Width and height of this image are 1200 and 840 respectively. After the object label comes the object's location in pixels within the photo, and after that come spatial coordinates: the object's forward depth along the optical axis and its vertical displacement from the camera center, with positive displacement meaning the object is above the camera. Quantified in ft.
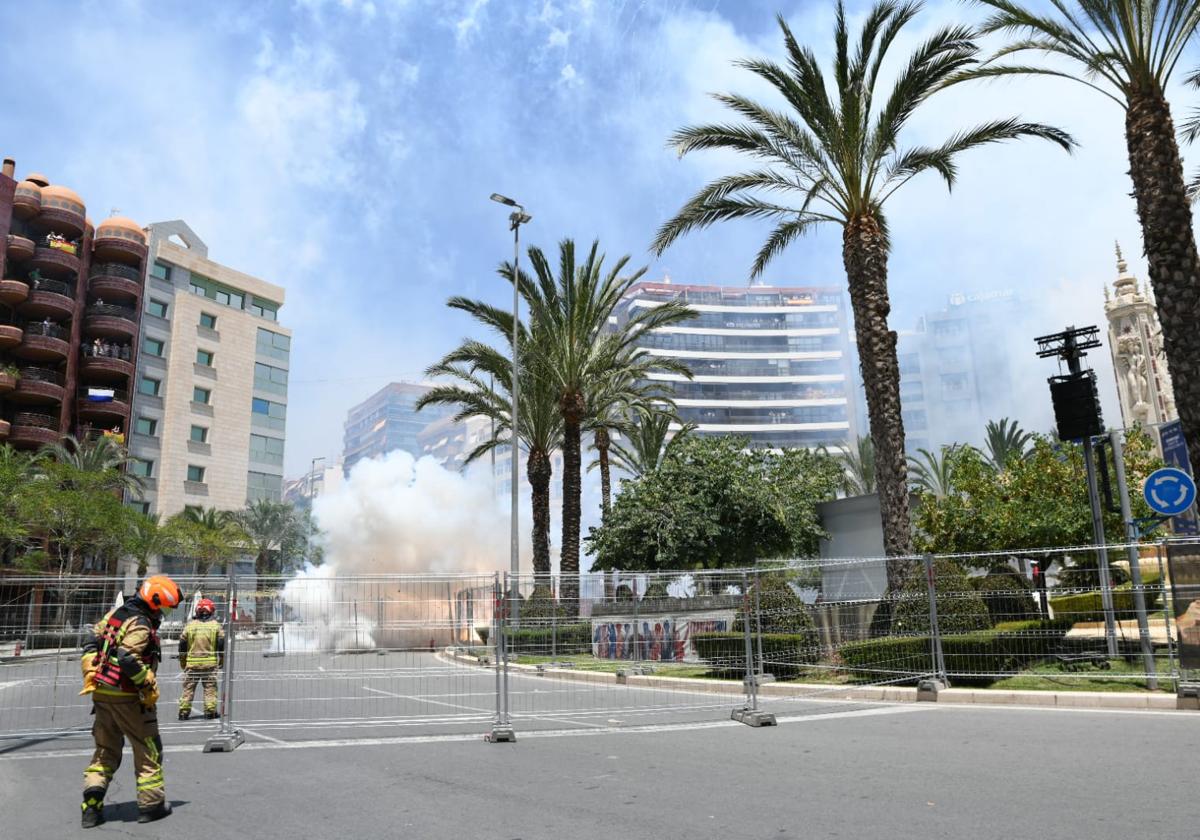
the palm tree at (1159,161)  40.24 +20.37
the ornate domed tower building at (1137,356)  206.69 +55.26
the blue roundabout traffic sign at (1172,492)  34.91 +3.71
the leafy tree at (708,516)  94.79 +8.94
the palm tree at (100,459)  146.52 +26.95
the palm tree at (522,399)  87.51 +21.52
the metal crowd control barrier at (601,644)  32.22 -1.84
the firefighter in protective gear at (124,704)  18.45 -1.92
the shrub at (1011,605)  37.50 -0.67
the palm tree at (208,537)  161.58 +14.42
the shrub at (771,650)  42.50 -2.64
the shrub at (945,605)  40.19 -0.61
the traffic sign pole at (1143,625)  33.78 -1.51
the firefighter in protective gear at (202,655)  36.50 -1.75
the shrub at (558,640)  37.65 -1.64
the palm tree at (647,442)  139.64 +25.48
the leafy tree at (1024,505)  79.41 +8.48
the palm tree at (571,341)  84.17 +25.10
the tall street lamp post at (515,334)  78.29 +24.55
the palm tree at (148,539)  137.80 +12.65
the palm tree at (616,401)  92.38 +23.10
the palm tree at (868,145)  51.37 +27.65
